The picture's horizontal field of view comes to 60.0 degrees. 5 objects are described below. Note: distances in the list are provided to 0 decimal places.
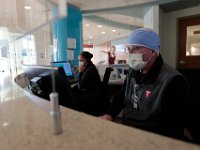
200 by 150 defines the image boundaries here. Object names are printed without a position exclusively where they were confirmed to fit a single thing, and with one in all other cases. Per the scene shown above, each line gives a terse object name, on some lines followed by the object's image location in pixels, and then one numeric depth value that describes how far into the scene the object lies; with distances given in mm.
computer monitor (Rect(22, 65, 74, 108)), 815
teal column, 4781
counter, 501
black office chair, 2582
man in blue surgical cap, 1060
